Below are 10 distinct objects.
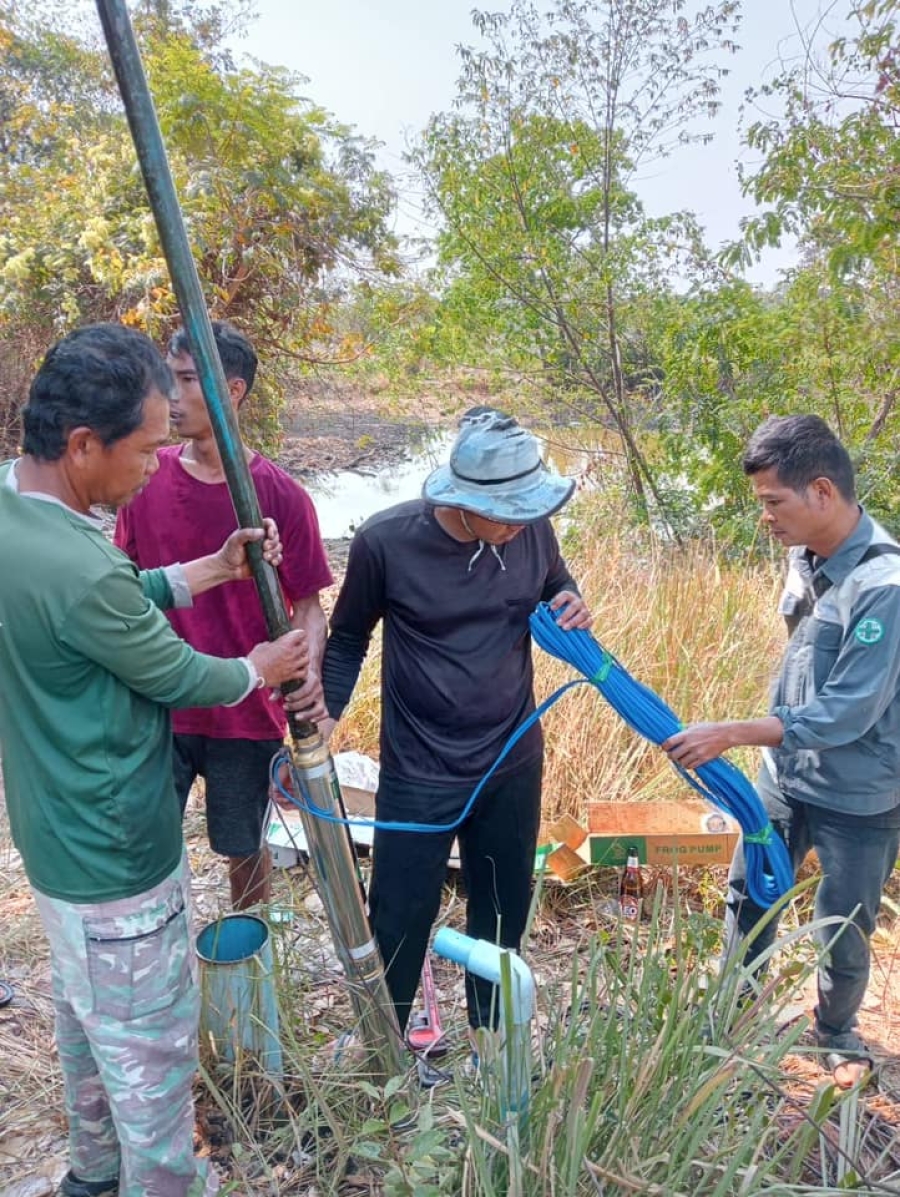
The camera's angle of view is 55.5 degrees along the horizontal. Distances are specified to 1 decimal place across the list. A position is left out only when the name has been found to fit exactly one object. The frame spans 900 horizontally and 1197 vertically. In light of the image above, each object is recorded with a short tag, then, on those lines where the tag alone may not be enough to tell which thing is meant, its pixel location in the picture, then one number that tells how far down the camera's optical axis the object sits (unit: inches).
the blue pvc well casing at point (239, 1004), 80.4
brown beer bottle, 118.6
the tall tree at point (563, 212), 280.5
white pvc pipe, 58.0
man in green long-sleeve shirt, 59.4
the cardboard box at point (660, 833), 120.0
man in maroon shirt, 96.9
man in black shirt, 77.7
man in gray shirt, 81.1
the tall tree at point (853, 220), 196.9
